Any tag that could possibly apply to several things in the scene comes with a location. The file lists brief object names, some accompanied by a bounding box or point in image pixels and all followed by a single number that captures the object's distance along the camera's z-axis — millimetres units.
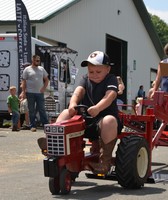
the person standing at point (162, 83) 8398
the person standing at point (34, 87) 14633
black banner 17078
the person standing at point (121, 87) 14134
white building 24173
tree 91188
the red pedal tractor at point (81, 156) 5668
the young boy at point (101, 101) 6016
